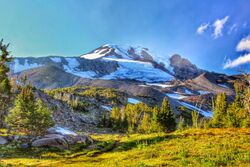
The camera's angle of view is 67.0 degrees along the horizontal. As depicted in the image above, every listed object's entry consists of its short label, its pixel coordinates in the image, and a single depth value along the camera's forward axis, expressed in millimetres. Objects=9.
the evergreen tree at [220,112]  56935
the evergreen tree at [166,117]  56894
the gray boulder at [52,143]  32443
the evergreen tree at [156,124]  56321
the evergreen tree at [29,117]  37675
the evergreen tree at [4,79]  36810
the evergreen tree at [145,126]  75371
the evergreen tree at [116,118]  87586
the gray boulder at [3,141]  34132
